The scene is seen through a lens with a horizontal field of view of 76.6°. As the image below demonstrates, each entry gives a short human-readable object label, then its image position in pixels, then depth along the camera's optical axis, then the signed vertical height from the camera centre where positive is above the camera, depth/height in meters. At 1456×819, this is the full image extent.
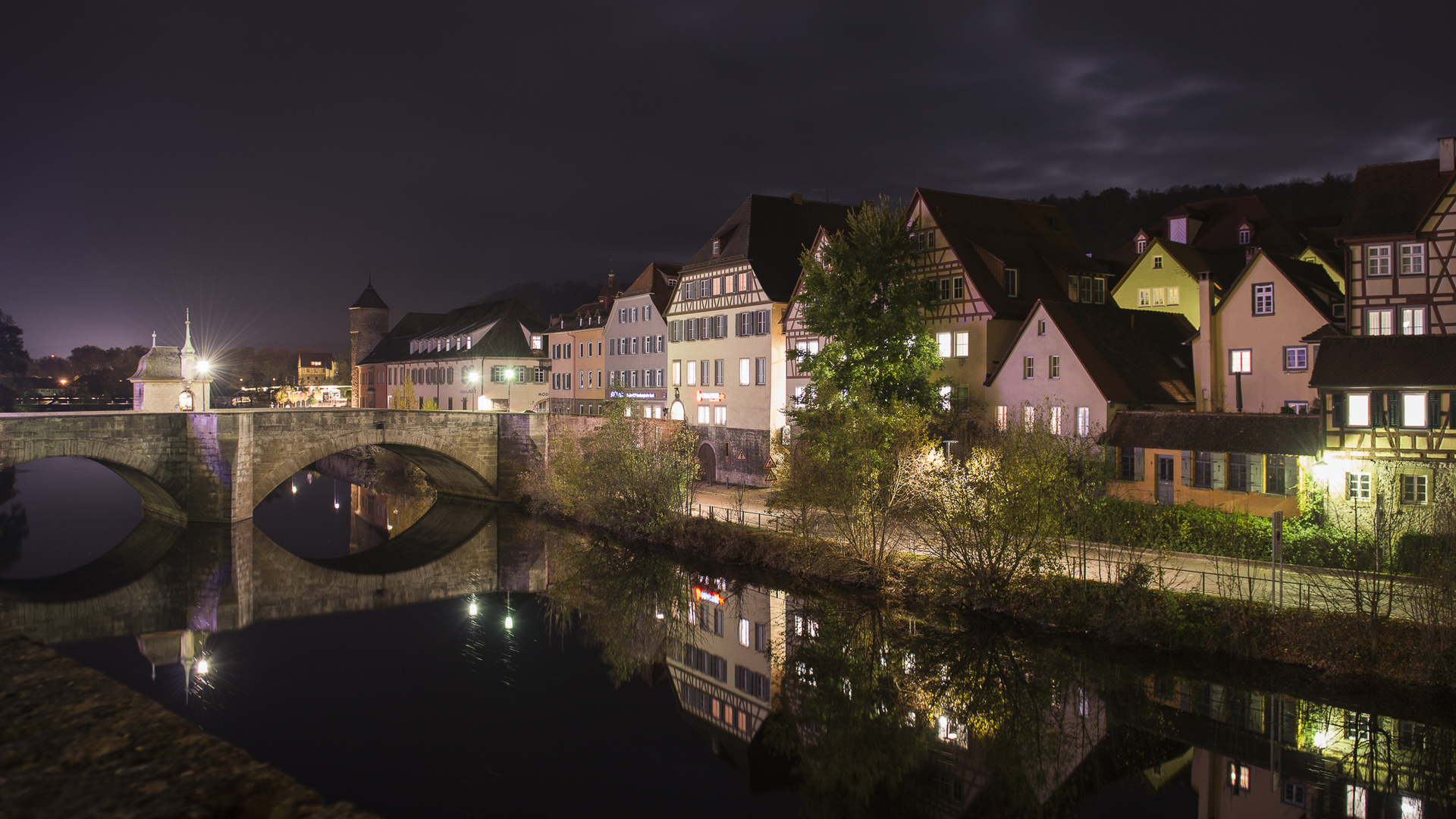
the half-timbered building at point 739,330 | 39.44 +3.66
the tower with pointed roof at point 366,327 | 89.75 +8.48
